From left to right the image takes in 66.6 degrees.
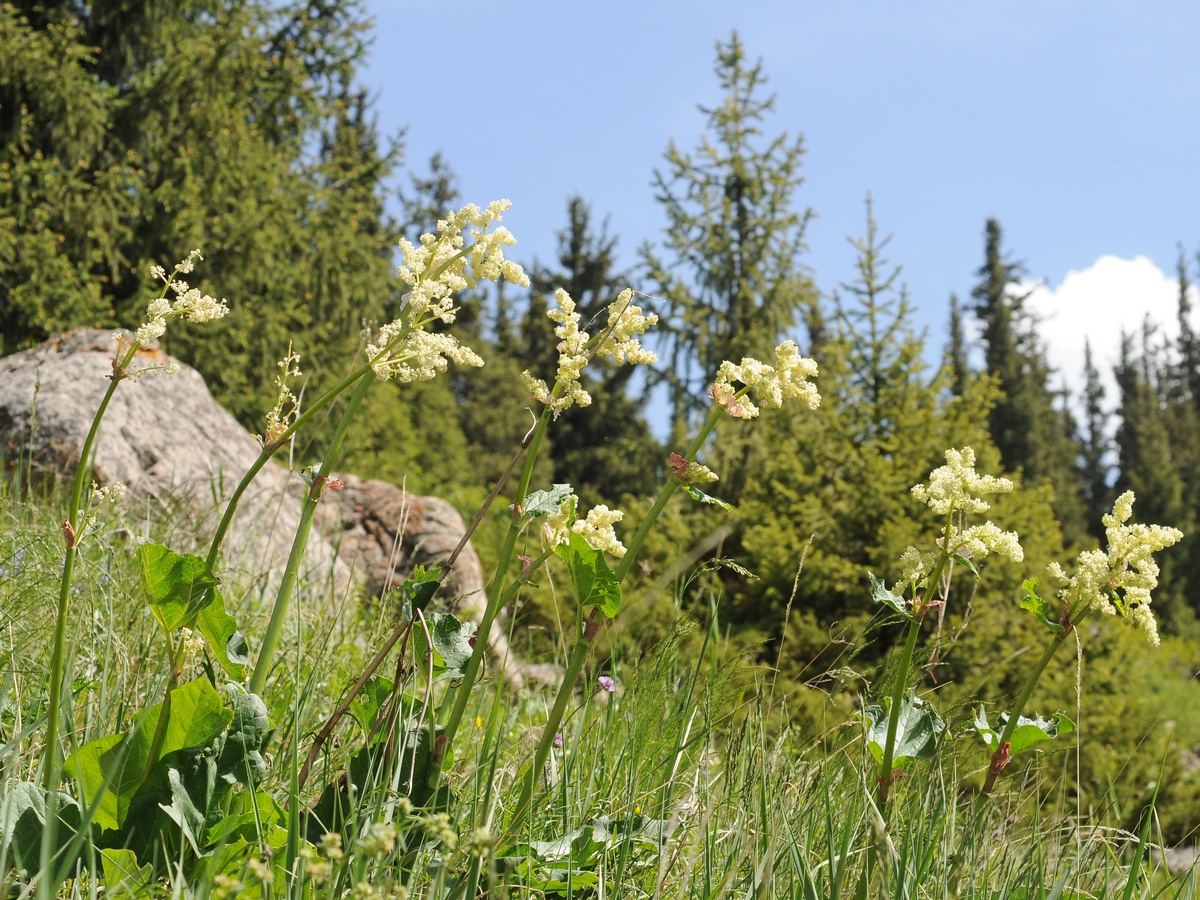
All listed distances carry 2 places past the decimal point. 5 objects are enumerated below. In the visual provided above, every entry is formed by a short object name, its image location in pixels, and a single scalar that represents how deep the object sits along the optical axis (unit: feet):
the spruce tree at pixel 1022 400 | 101.04
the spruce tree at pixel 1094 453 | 140.87
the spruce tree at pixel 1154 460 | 84.89
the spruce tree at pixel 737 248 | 35.63
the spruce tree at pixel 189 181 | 32.04
